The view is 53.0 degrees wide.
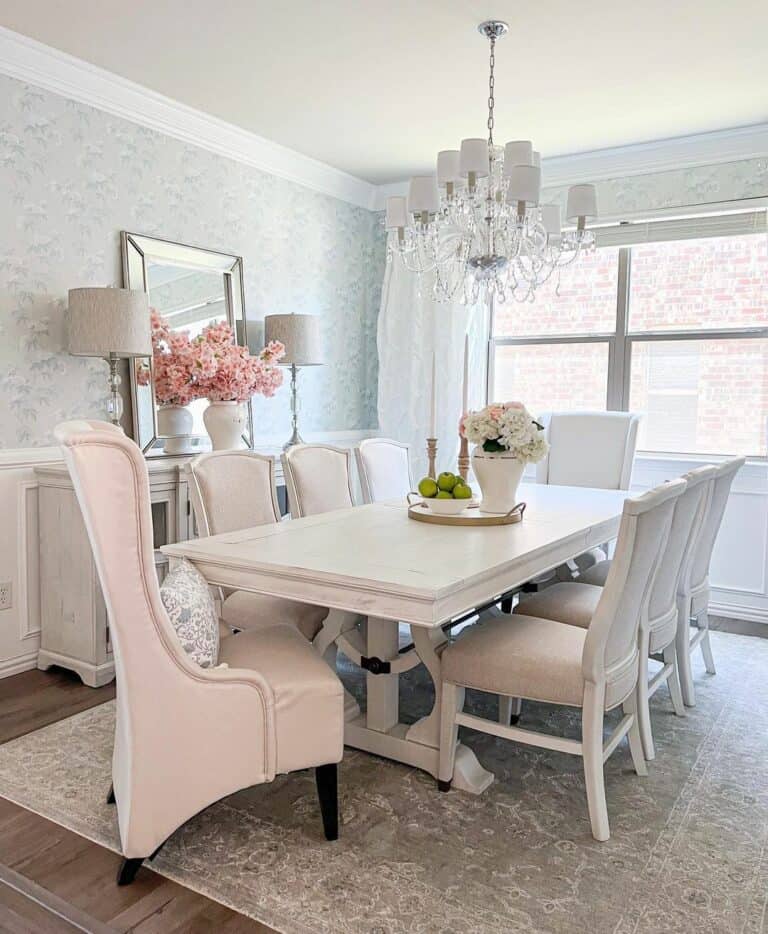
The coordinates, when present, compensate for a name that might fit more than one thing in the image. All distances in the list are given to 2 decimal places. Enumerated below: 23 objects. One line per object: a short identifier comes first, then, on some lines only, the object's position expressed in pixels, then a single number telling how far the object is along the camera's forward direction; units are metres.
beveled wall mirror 3.64
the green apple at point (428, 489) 2.90
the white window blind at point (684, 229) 4.16
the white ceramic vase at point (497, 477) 2.85
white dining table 1.94
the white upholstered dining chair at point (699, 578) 2.89
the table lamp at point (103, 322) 3.14
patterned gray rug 1.77
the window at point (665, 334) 4.30
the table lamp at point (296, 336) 4.27
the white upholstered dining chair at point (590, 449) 4.05
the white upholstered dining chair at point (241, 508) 2.78
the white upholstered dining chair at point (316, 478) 3.20
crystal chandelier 2.75
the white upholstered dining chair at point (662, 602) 2.41
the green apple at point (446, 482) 2.91
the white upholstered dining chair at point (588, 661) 2.03
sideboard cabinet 3.13
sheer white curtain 4.99
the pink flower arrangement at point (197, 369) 3.66
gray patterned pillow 1.91
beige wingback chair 1.65
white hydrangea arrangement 2.76
